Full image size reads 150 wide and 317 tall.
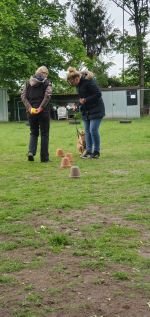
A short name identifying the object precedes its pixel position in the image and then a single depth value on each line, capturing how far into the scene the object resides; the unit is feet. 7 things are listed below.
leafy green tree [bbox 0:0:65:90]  128.98
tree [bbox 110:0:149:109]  159.01
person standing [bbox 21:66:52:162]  35.99
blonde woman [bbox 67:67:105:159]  37.11
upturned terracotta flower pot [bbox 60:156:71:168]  33.87
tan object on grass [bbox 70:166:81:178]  29.27
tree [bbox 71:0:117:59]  194.48
